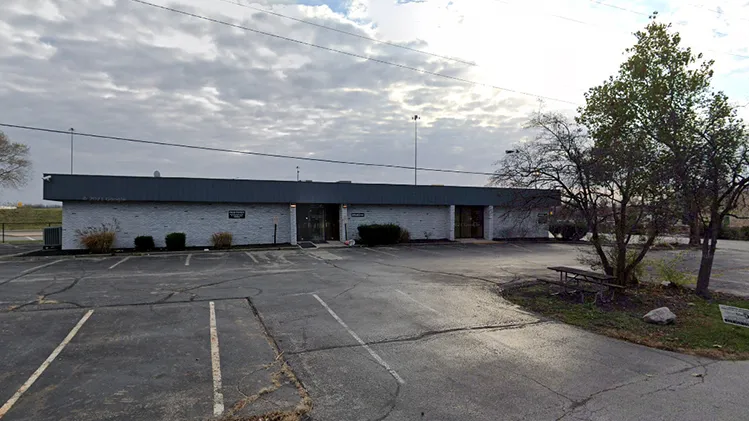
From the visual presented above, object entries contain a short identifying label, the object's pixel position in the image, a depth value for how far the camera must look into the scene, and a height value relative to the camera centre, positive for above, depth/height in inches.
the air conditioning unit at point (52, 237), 808.3 -60.6
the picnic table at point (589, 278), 378.9 -63.5
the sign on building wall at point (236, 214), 903.7 -12.6
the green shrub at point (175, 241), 813.9 -65.9
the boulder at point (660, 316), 303.7 -78.0
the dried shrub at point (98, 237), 756.6 -56.4
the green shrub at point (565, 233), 1083.9 -57.2
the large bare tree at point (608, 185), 391.2 +28.2
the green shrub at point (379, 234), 955.3 -55.7
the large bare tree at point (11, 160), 1392.7 +161.9
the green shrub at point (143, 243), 805.2 -69.7
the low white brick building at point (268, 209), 797.2 +1.2
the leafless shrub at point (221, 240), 858.8 -66.2
